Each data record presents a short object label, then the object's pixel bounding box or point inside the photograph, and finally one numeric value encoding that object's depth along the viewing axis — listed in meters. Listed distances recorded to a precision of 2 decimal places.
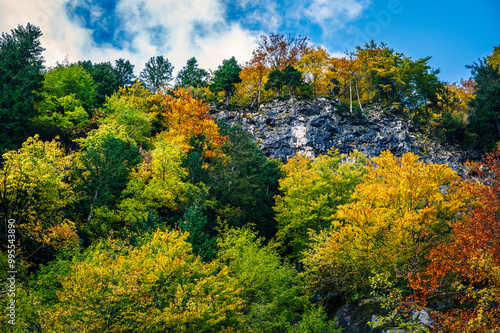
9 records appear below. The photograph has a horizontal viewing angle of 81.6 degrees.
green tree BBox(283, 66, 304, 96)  47.50
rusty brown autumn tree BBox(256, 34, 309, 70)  51.50
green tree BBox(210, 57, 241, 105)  50.28
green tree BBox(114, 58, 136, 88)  53.86
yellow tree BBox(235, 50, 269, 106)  51.56
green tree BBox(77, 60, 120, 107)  43.44
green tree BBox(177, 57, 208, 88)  55.39
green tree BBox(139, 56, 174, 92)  59.68
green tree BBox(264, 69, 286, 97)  47.94
